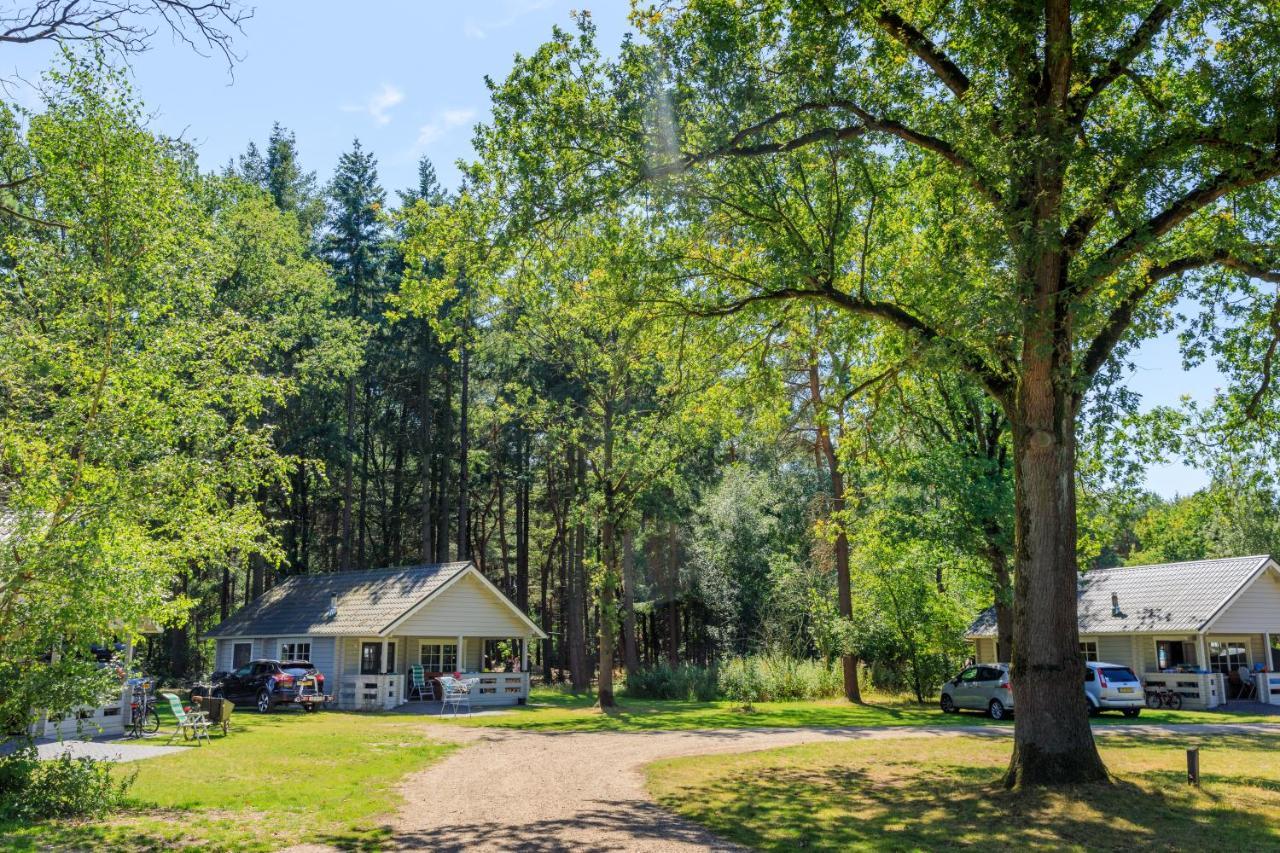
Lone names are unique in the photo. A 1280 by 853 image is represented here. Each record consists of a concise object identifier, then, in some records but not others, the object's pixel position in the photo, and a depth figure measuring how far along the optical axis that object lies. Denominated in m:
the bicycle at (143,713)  19.84
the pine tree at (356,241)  42.16
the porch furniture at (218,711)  19.78
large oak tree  10.74
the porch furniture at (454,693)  26.56
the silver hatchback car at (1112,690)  24.19
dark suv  27.06
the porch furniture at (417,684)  31.02
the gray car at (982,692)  24.25
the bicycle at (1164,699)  27.91
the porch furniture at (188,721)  18.34
